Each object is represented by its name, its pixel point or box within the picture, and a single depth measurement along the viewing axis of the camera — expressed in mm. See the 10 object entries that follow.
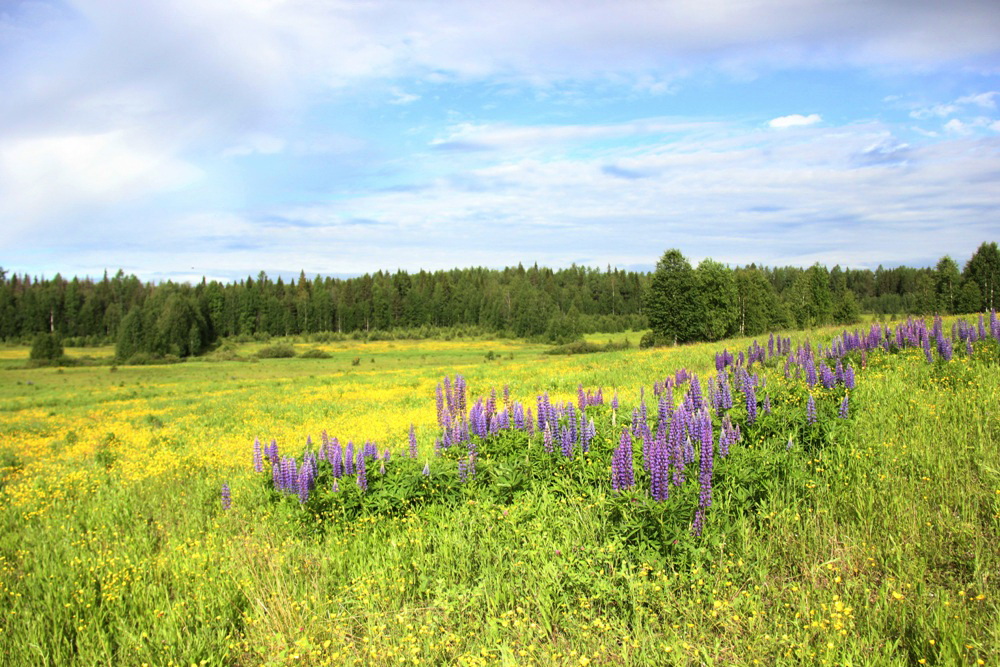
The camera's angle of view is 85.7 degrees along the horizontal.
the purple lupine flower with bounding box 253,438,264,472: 7789
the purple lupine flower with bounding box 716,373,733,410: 6612
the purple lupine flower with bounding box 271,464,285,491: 6512
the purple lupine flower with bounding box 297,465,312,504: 6082
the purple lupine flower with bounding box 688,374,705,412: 7113
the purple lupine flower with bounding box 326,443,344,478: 6285
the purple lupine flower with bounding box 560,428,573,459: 6008
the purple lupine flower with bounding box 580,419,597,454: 5987
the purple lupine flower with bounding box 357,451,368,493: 5964
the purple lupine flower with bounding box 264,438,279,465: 6605
